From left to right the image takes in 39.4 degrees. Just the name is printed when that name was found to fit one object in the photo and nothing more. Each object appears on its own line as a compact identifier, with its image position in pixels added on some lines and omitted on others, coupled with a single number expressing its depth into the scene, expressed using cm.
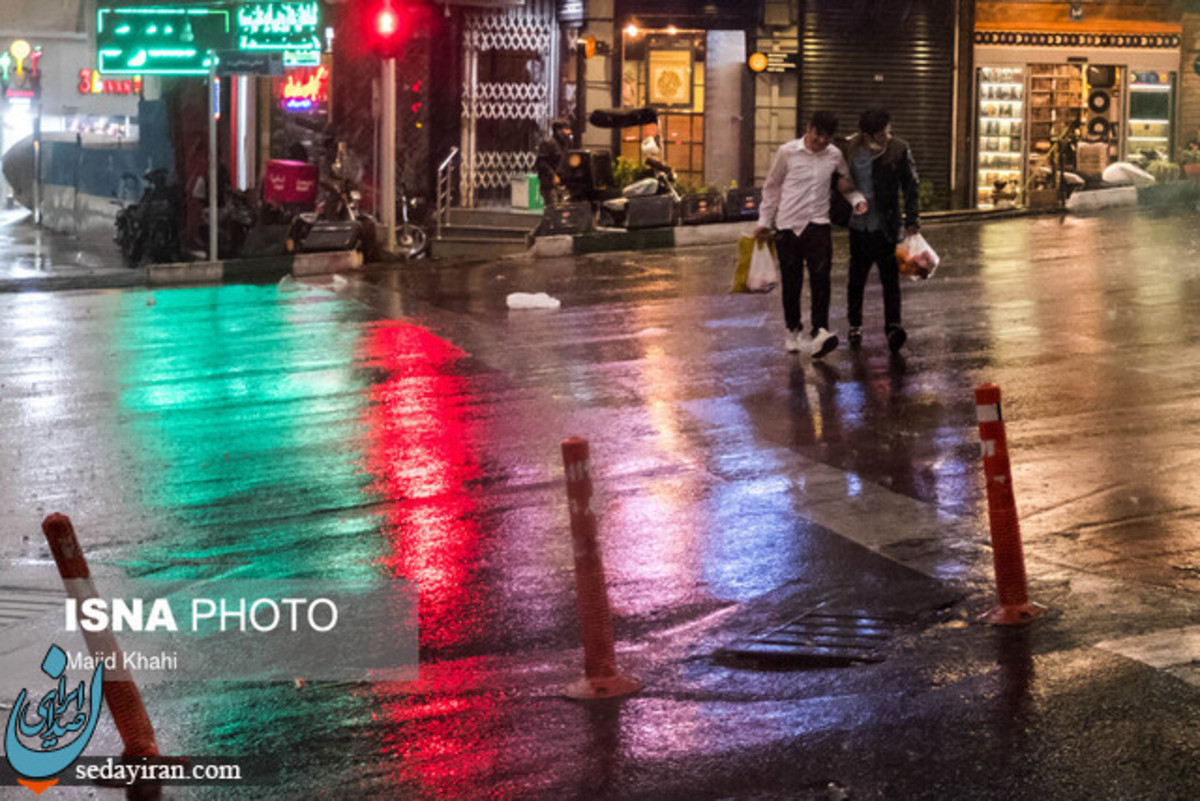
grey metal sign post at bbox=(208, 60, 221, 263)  2264
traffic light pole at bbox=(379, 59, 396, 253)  2362
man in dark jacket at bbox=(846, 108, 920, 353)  1355
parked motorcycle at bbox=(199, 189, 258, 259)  2617
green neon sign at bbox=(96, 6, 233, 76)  2338
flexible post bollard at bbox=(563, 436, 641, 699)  639
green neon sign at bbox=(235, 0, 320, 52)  2392
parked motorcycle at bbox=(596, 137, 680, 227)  2523
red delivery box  2630
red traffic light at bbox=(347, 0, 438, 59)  2269
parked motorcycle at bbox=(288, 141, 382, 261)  2373
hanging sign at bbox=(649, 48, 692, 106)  3062
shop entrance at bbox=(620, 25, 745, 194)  3059
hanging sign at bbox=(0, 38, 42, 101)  3688
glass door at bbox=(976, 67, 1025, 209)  3166
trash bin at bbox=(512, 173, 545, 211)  2665
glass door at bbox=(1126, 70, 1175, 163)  3291
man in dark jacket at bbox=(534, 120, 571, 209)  2639
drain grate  684
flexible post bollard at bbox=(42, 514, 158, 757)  568
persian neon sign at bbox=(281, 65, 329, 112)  3153
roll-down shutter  3045
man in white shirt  1340
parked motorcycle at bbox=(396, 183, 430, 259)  2442
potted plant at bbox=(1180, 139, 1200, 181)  2930
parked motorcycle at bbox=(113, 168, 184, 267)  2770
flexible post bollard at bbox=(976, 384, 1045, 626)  711
